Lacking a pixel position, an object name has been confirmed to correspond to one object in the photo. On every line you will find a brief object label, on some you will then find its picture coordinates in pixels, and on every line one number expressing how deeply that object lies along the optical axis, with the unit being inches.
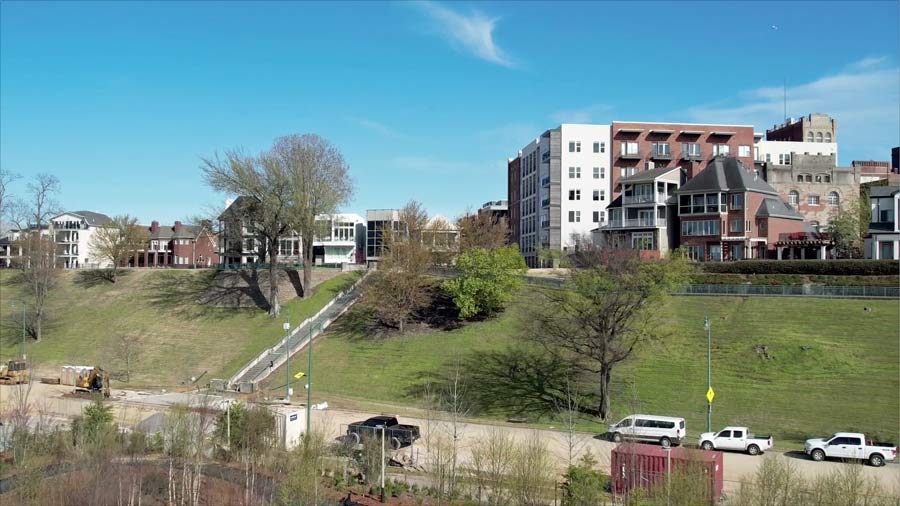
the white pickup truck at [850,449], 1103.6
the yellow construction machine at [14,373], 1947.6
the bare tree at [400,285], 2102.6
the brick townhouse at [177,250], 4197.8
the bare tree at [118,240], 3051.2
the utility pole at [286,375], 1676.9
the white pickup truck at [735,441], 1186.0
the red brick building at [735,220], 2719.0
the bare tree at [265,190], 2349.9
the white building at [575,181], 3467.0
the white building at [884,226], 2218.3
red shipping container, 848.9
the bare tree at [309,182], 2394.2
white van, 1232.8
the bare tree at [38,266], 2512.2
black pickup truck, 1199.1
